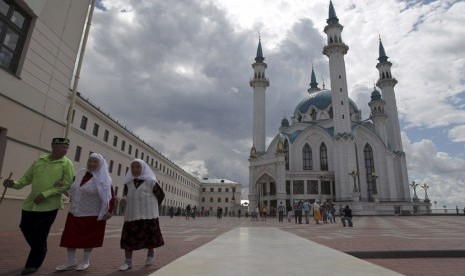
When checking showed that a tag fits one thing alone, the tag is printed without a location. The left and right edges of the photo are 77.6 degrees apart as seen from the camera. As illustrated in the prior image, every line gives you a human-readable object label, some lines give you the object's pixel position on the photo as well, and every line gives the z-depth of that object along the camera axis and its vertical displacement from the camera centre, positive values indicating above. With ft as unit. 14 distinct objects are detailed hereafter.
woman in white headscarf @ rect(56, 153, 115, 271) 13.32 -0.12
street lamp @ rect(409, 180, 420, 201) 172.57 +18.70
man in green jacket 12.89 +0.54
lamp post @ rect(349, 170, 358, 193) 134.00 +19.58
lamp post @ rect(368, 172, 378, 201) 164.76 +17.23
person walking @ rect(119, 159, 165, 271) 14.55 -0.06
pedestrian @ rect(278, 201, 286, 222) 86.17 +0.97
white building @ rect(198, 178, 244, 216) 271.78 +16.60
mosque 149.79 +36.80
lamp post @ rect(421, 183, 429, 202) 177.45 +19.98
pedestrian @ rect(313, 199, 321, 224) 65.77 +0.83
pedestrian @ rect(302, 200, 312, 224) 69.30 +1.76
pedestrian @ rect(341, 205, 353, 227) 54.90 +0.39
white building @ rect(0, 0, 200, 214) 27.66 +13.88
